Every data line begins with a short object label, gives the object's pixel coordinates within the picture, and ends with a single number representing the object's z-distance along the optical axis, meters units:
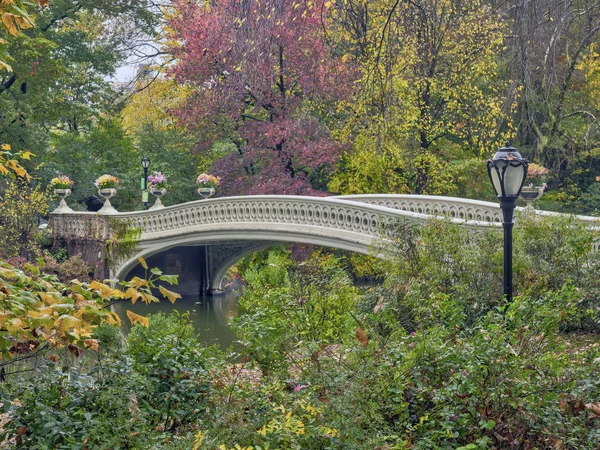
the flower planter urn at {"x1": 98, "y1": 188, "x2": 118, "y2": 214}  24.80
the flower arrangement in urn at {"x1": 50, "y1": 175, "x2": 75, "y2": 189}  25.62
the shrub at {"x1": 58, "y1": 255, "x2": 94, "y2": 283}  24.47
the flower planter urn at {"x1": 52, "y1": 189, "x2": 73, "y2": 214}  26.08
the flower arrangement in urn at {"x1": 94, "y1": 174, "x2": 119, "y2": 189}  24.69
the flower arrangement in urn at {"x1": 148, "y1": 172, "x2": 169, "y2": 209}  24.53
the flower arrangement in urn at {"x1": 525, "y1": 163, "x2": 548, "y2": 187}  18.30
